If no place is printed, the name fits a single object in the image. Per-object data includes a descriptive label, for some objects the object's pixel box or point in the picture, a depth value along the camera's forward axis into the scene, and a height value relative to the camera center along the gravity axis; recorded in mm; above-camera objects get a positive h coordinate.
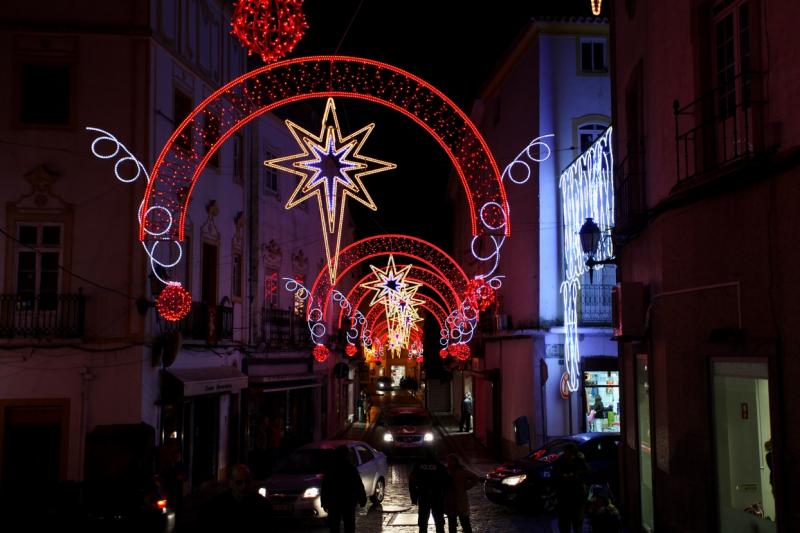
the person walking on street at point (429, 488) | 13773 -2237
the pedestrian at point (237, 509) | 7461 -1405
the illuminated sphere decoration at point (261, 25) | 10938 +4098
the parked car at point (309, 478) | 16359 -2629
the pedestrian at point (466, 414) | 44406 -3377
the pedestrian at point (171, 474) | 17469 -2559
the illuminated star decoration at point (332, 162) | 16375 +3588
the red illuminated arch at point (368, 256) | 34644 +3700
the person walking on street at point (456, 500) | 13852 -2429
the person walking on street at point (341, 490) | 12672 -2078
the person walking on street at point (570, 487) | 13508 -2168
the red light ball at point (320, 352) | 32500 -151
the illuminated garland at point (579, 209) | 19312 +3517
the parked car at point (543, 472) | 18641 -2729
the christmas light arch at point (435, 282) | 52125 +4360
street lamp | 16014 +2090
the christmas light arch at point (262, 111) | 14453 +4386
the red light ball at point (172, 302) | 17969 +950
